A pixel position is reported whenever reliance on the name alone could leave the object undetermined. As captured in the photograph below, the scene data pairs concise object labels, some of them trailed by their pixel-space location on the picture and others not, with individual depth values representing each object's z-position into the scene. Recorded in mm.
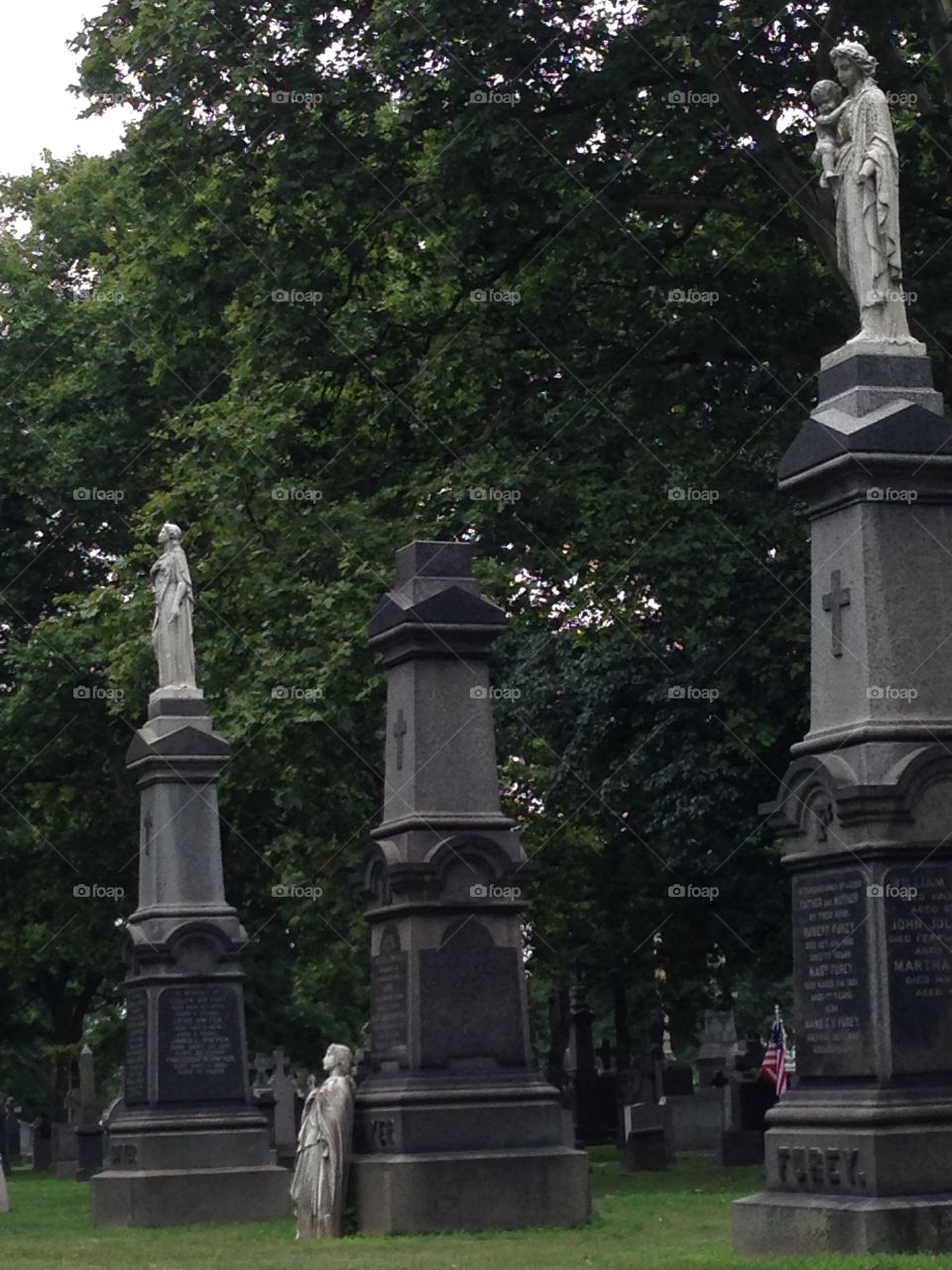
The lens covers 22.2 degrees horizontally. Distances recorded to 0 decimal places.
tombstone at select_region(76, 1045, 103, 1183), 40906
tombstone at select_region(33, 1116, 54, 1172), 53250
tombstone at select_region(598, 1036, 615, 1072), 49209
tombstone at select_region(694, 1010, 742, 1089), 43062
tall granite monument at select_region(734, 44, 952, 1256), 12148
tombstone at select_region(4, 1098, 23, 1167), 61938
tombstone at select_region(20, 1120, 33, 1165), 69062
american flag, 33062
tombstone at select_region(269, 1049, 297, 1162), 40500
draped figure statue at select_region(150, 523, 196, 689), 25641
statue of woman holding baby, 13672
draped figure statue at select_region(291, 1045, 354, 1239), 17516
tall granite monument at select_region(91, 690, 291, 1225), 22688
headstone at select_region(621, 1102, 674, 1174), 30938
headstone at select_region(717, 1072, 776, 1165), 31141
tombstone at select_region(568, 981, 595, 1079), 43688
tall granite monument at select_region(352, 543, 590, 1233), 17109
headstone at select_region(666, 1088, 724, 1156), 36219
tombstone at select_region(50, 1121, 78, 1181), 45688
